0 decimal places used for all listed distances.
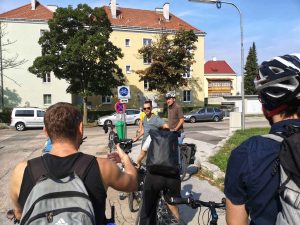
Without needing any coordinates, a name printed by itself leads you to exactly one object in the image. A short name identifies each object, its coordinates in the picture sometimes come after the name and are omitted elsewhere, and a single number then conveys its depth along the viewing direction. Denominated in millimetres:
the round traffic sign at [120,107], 9060
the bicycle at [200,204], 1754
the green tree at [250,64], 46924
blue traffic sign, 9219
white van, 18035
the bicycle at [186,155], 5123
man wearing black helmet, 1092
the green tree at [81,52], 20996
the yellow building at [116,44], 26959
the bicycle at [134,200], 3757
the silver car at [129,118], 19698
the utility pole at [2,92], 26001
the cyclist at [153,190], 2805
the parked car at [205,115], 21478
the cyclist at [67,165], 1346
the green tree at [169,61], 25395
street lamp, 10884
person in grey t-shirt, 4007
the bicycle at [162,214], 2566
